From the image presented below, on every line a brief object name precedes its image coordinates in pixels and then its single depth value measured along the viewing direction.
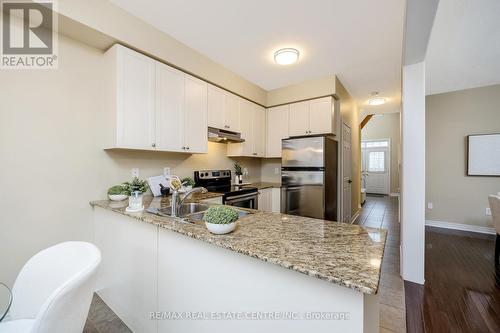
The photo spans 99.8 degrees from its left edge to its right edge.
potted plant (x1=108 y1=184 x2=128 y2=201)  2.01
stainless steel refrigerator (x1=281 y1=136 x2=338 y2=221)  3.11
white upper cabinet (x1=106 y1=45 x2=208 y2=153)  1.98
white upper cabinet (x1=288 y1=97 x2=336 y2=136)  3.30
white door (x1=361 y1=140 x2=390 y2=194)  8.47
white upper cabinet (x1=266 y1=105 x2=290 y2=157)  3.80
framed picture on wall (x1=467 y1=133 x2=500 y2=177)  3.83
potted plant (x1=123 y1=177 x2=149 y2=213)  1.64
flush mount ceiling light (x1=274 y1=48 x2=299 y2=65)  2.52
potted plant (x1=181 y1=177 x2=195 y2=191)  2.57
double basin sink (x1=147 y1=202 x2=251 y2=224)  1.54
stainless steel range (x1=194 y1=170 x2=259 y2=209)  2.76
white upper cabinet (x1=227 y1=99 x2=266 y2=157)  3.48
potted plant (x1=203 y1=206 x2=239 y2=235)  1.08
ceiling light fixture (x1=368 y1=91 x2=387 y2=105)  4.29
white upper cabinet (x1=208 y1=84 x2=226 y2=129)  2.88
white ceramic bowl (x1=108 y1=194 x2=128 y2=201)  2.01
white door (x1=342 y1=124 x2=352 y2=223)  3.92
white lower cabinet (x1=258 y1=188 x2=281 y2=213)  3.45
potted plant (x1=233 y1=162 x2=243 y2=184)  3.63
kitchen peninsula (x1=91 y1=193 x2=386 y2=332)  0.78
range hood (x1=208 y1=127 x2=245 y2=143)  2.87
